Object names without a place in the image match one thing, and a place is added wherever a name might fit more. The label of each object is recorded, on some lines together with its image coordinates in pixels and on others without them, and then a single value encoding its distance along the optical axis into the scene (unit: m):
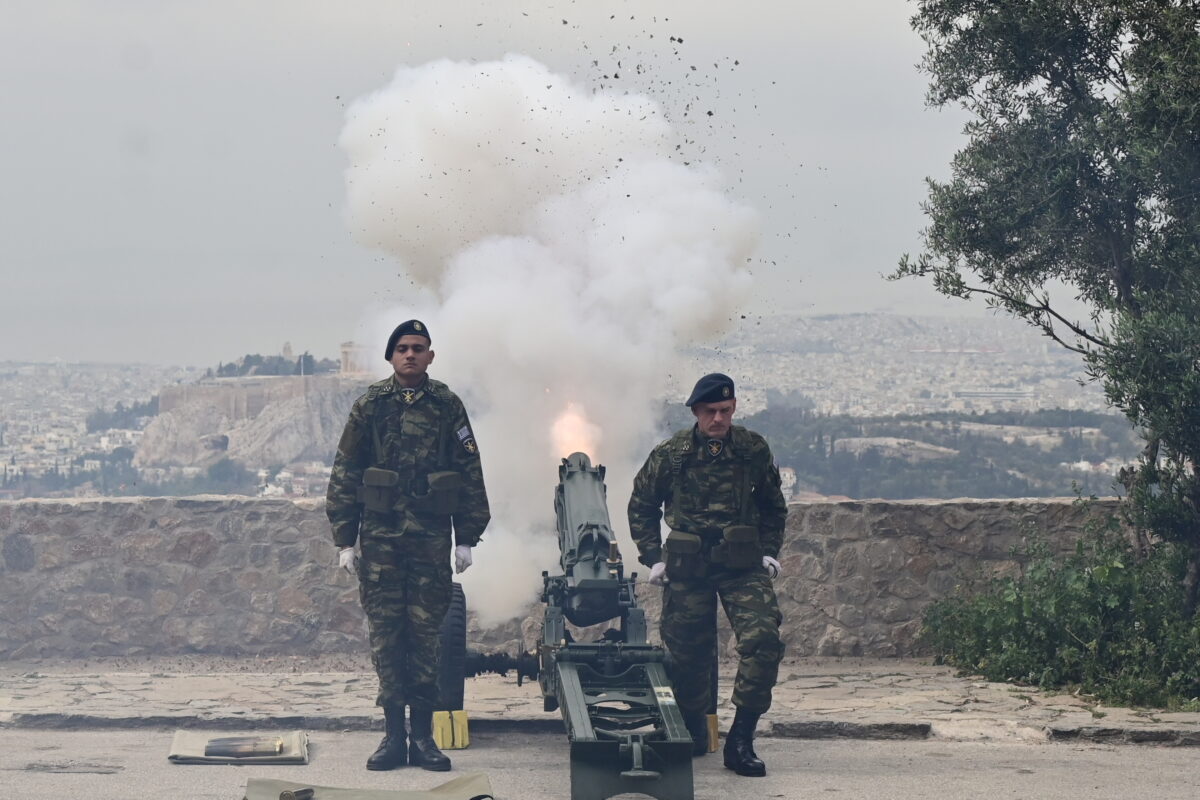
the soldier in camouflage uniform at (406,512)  15.97
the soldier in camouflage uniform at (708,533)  15.86
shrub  18.67
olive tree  18.55
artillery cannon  13.68
